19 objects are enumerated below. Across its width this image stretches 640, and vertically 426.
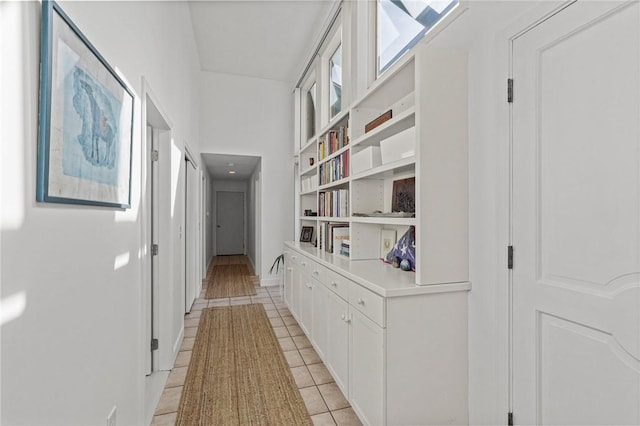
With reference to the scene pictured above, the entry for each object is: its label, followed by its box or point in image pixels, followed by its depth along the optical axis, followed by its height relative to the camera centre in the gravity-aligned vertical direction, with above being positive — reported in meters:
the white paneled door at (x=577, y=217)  1.01 +0.00
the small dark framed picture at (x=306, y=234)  4.02 -0.24
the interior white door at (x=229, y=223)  8.97 -0.21
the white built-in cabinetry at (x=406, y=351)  1.49 -0.69
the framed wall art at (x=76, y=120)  0.79 +0.30
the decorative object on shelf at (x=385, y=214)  1.84 +0.01
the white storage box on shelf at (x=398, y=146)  1.69 +0.41
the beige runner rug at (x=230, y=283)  4.61 -1.14
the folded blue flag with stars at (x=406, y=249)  1.88 -0.21
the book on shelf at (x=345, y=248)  2.52 -0.27
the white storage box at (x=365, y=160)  2.10 +0.40
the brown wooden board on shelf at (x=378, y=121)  2.02 +0.64
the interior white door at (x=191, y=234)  3.80 -0.25
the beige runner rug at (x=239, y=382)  1.86 -1.20
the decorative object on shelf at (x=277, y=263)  5.02 -0.78
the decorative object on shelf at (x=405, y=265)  1.87 -0.30
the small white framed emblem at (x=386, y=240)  2.28 -0.18
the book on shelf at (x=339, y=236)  2.72 -0.18
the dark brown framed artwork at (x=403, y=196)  2.02 +0.14
